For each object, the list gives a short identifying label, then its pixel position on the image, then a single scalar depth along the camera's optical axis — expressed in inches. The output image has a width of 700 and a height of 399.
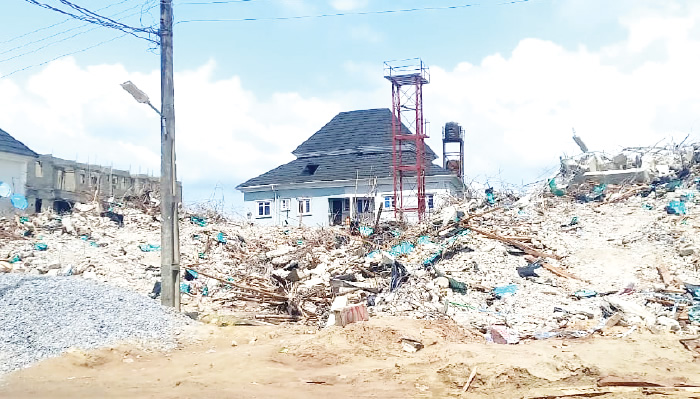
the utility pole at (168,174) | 422.0
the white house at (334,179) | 1136.8
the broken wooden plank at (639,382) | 242.2
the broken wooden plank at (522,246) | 517.7
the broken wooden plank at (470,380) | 256.1
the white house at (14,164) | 938.1
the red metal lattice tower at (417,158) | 1028.5
